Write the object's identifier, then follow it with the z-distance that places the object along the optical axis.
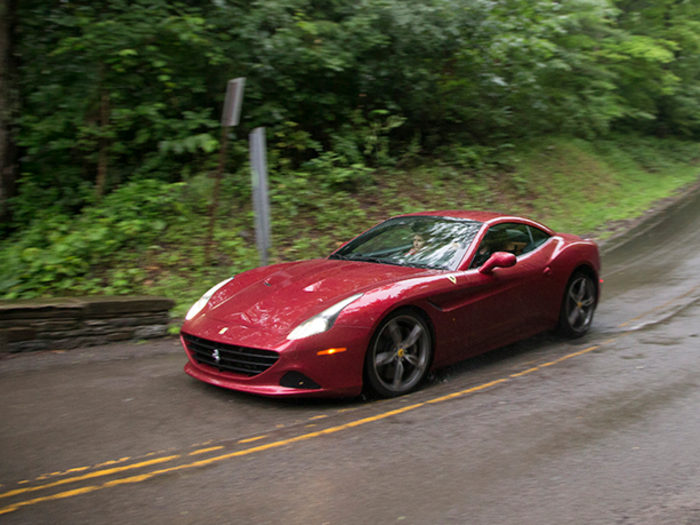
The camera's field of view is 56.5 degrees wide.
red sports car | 4.52
